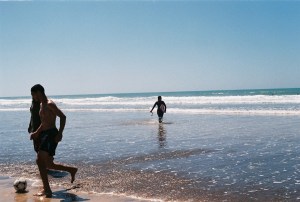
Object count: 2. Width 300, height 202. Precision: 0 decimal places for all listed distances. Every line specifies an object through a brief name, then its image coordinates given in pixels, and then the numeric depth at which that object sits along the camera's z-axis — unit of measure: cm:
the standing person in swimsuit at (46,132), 631
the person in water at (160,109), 1988
